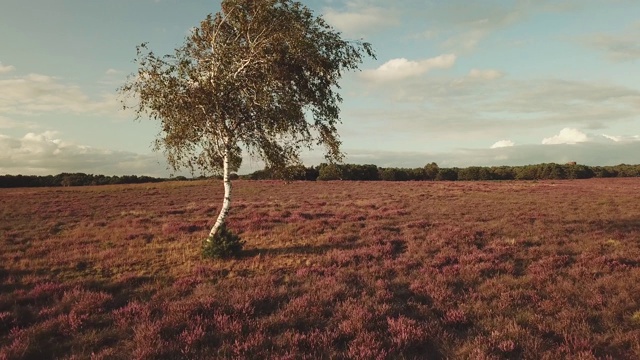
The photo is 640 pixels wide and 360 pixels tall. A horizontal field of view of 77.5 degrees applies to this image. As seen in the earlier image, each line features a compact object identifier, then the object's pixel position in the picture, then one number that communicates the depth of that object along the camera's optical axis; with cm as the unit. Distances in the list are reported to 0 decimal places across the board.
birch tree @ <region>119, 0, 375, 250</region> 1734
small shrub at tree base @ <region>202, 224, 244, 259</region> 1733
